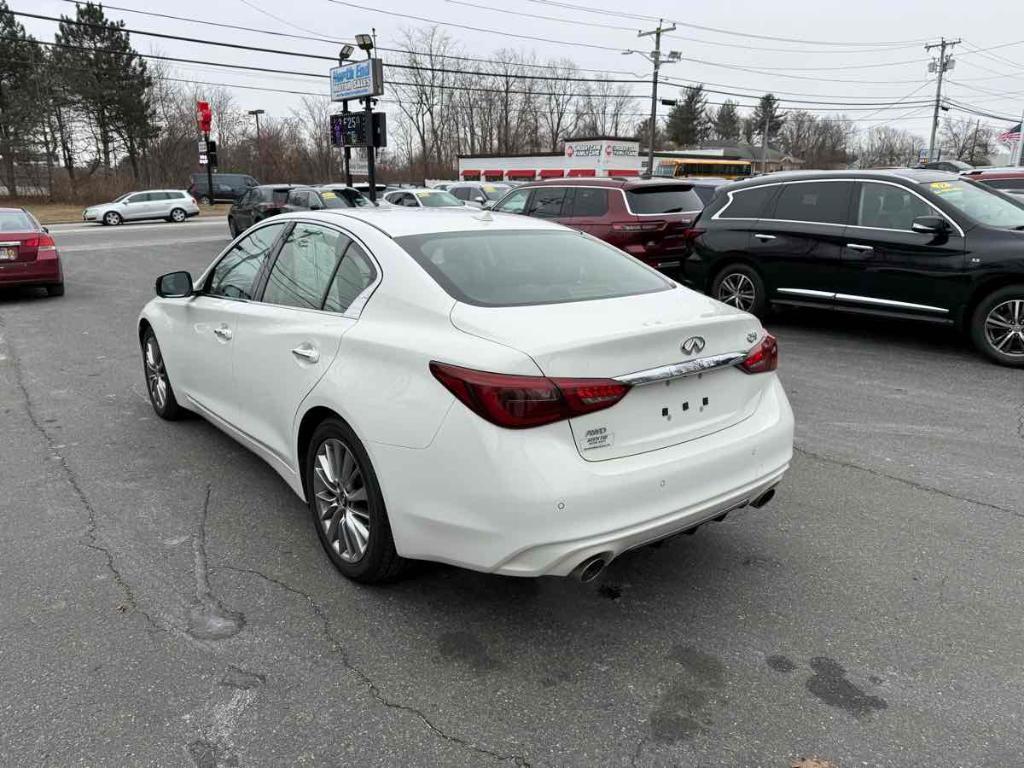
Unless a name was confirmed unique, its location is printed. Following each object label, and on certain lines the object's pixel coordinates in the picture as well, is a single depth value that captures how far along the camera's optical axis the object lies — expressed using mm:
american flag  39553
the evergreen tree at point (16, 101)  47781
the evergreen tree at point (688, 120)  106750
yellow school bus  55509
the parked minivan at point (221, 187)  45594
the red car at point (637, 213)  10398
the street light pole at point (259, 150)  63806
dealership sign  19797
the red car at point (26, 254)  11117
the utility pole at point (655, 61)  42375
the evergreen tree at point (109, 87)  51094
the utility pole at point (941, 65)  60938
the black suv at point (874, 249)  7090
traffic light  38375
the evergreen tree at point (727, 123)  119562
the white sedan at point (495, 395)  2564
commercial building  50281
